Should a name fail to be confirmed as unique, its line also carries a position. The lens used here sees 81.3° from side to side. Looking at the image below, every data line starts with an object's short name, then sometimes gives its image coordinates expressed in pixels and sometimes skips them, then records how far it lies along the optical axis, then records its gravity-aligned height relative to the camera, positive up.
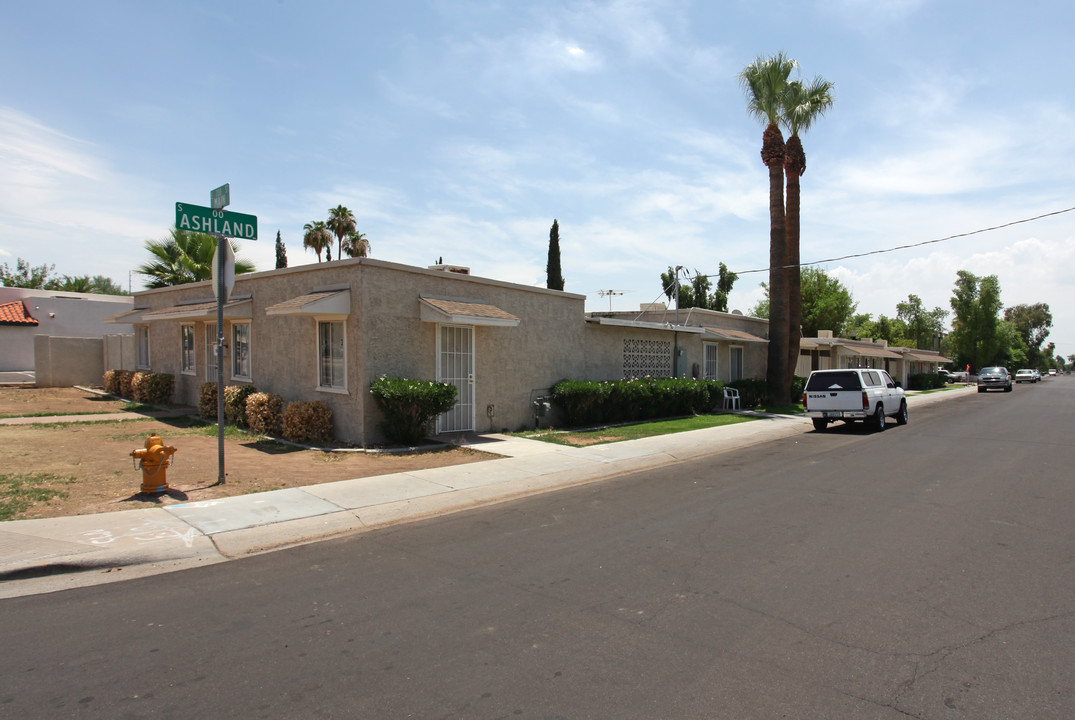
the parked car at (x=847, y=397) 16.81 -1.22
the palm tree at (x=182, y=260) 23.12 +3.74
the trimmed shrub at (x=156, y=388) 18.53 -0.82
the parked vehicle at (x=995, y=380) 42.09 -1.97
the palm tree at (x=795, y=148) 23.02 +7.66
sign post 8.20 +1.76
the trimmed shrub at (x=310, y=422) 12.38 -1.26
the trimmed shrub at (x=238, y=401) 14.37 -0.97
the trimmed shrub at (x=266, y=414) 13.33 -1.17
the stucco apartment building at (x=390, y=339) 12.18 +0.44
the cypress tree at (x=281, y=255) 44.72 +7.47
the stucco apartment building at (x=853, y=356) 33.56 -0.23
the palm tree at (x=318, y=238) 40.91 +7.87
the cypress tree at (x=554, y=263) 37.91 +5.66
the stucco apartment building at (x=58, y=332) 23.17 +1.25
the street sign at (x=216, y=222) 8.12 +1.85
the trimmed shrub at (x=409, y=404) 11.82 -0.89
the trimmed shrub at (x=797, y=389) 26.73 -1.57
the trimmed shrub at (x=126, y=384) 20.35 -0.76
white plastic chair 22.73 -1.68
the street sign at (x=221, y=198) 8.26 +2.17
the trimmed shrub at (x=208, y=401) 15.83 -1.05
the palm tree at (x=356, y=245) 40.84 +7.38
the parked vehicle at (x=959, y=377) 61.47 -2.55
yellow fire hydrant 7.89 -1.33
